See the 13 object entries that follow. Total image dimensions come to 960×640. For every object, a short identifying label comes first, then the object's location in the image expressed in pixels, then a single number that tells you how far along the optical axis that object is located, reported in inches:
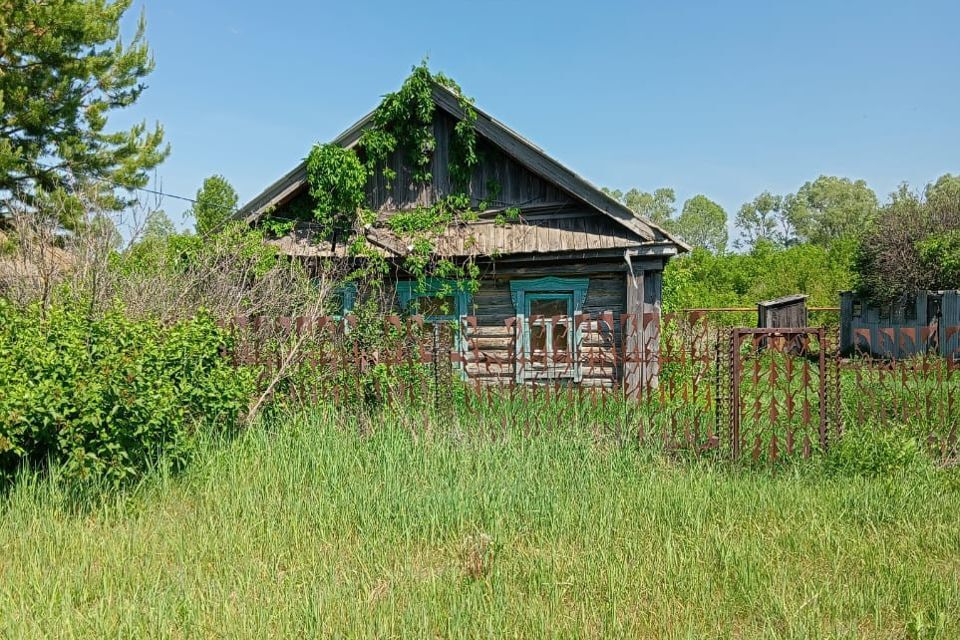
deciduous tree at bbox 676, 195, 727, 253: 3176.7
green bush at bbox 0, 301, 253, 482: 181.5
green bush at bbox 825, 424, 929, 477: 220.1
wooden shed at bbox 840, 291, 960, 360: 640.4
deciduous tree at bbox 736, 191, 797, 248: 3176.7
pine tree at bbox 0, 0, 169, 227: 601.6
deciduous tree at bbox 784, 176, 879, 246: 2534.4
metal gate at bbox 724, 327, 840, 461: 229.6
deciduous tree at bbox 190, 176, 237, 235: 1258.6
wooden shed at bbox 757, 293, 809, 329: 764.0
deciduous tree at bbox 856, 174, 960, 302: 708.0
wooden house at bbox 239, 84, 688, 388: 410.6
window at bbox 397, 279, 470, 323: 442.6
